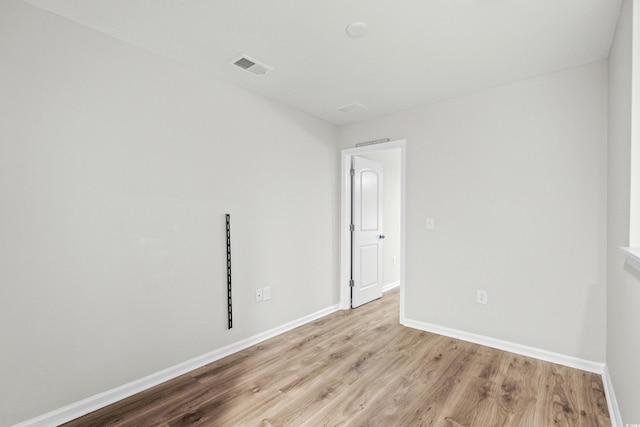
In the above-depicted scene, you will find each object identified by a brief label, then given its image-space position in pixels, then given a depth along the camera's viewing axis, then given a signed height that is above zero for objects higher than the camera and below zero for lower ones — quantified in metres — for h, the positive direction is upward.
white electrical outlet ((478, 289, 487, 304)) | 2.76 -0.79
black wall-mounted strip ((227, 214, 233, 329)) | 2.60 -0.51
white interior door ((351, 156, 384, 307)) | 3.87 -0.27
